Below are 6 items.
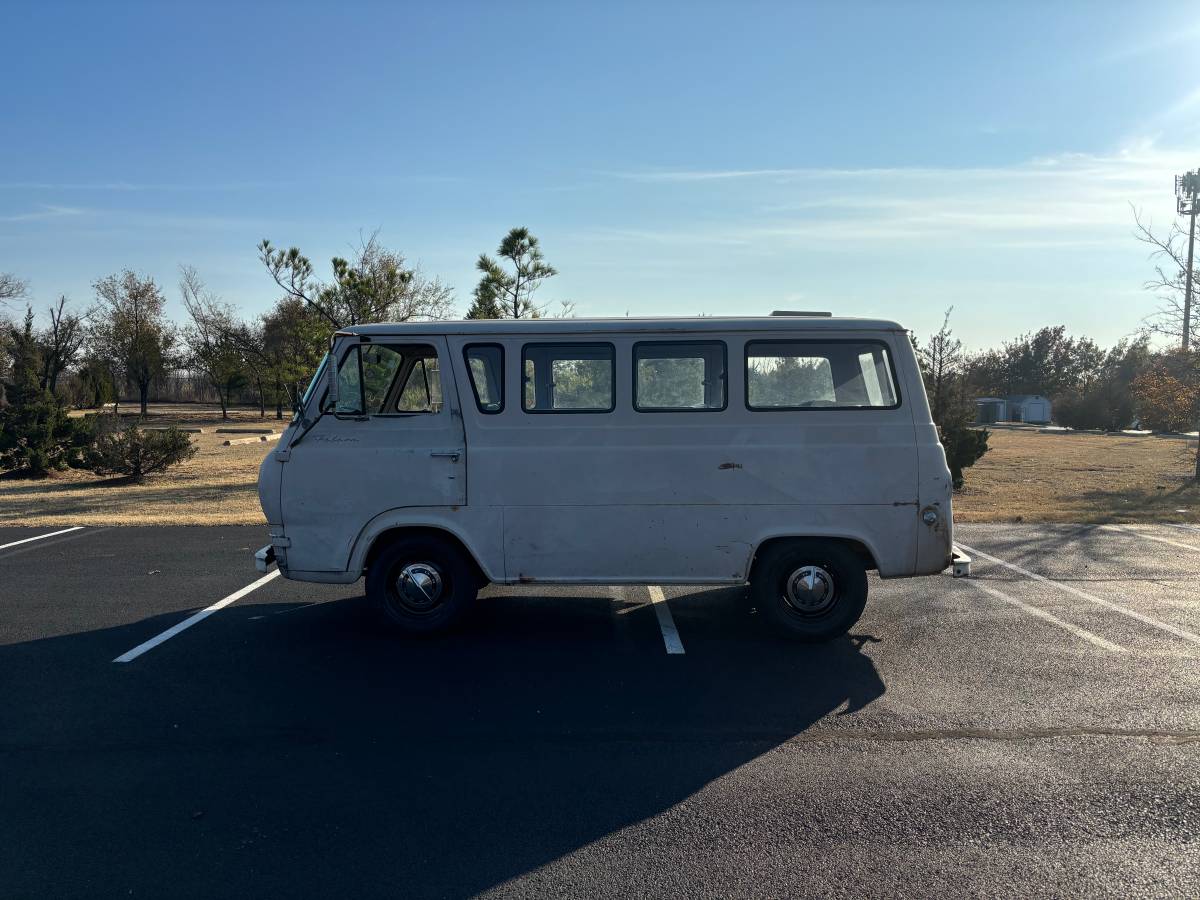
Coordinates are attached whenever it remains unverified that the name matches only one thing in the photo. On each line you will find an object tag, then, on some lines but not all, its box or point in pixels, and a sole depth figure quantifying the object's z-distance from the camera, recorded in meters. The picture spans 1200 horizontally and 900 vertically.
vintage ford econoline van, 6.11
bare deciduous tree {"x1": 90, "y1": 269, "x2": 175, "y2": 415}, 45.62
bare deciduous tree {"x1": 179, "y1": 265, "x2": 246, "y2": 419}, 41.53
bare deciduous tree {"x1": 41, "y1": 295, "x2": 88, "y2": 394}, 42.53
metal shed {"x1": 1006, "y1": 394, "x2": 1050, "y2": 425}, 58.09
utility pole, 38.59
